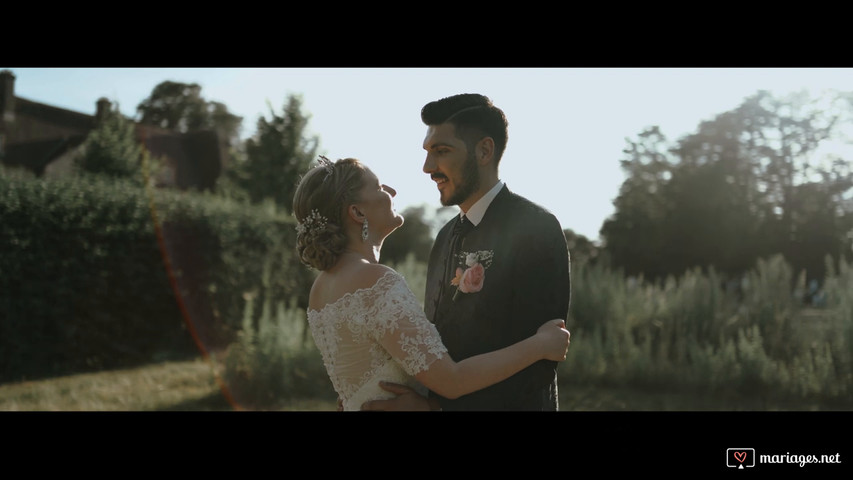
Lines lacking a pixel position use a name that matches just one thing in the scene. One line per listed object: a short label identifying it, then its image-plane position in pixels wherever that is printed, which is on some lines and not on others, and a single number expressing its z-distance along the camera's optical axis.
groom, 2.24
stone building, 22.91
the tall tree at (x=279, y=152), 19.02
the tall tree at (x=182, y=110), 34.53
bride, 2.15
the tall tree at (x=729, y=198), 11.91
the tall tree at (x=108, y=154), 15.73
